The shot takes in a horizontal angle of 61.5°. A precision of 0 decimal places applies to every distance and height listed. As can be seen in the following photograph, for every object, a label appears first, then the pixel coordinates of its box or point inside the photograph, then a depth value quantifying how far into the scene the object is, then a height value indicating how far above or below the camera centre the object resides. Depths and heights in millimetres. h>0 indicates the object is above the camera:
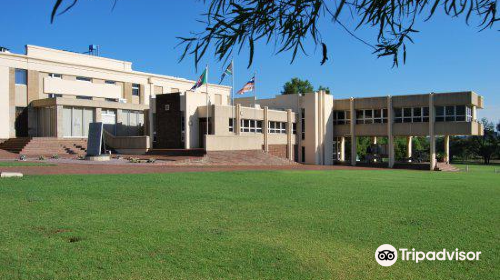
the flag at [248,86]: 36188 +4665
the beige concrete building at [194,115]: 35094 +2314
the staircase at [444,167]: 36000 -2432
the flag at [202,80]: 32156 +4663
